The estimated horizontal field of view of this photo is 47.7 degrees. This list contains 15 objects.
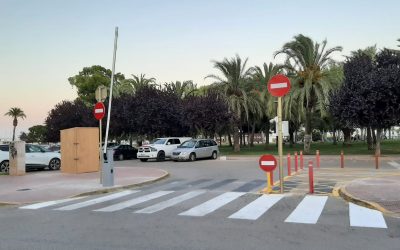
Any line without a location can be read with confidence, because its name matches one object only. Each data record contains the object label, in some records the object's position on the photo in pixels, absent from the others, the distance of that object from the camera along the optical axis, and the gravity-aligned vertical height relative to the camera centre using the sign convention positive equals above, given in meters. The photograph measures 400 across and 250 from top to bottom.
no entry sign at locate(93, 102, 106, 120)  16.09 +1.07
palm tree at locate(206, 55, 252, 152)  44.45 +5.63
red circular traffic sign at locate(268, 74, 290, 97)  12.60 +1.46
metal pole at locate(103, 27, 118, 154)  17.48 +3.50
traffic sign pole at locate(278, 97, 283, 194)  12.44 -0.05
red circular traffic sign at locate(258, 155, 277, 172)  12.80 -0.71
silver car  31.53 -0.82
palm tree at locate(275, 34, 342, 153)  35.28 +5.30
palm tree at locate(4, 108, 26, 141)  106.50 +6.64
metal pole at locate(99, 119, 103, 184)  15.47 -0.94
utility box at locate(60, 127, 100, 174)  21.59 -0.47
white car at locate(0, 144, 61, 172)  23.64 -0.93
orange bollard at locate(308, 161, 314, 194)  12.77 -1.24
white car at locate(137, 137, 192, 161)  33.00 -0.74
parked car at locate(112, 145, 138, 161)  37.72 -1.06
